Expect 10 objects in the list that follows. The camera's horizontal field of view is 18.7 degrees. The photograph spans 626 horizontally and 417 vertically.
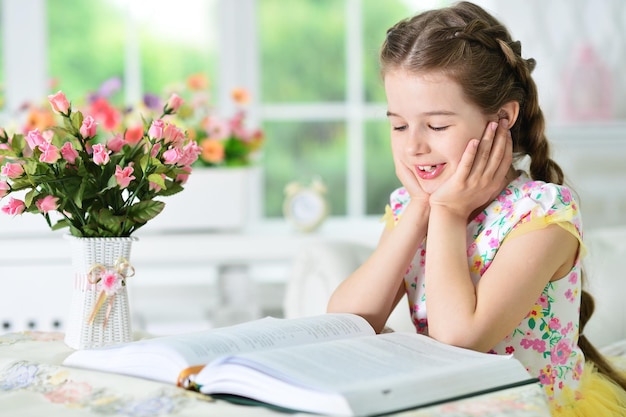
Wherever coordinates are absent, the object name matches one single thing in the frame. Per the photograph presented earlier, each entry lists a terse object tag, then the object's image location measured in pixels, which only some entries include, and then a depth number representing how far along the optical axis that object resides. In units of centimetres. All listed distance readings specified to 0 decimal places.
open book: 196
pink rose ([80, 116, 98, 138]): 226
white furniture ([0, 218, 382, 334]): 369
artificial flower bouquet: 225
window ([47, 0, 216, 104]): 449
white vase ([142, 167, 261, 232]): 377
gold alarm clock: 399
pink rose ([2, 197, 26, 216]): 226
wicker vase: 229
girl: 228
